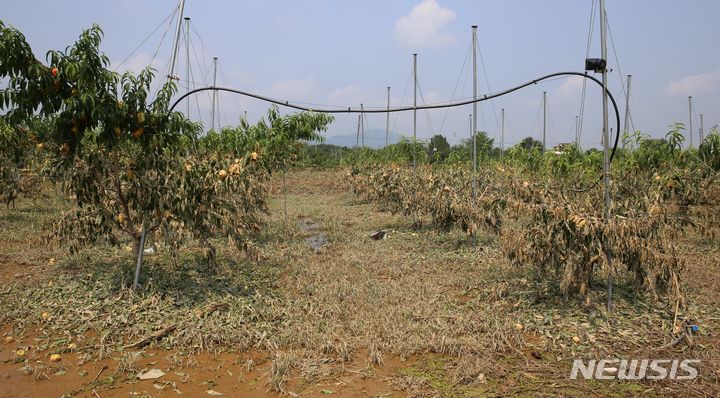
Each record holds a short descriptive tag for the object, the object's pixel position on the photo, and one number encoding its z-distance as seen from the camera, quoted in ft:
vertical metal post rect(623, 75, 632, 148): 55.86
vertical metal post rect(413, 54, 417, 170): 35.50
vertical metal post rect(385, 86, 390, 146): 60.59
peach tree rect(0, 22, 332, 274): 15.90
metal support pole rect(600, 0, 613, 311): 16.12
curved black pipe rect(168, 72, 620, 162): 16.37
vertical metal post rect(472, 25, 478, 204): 27.35
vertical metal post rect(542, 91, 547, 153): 75.70
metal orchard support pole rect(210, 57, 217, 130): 38.33
